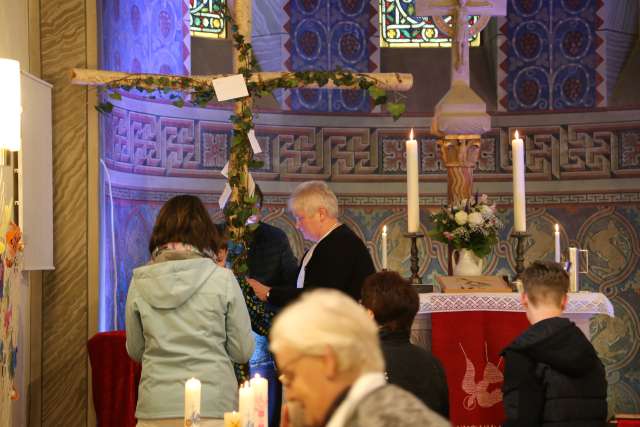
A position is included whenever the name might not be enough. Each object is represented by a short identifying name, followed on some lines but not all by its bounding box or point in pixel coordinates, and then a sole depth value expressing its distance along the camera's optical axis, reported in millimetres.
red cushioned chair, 8249
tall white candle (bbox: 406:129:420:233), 8787
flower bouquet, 8931
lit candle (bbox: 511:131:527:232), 8919
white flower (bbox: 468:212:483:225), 8883
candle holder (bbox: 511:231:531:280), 8859
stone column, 10858
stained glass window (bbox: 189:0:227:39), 13947
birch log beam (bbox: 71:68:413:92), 8069
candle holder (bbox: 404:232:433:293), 8769
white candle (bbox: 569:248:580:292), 8620
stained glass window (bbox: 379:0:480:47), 14833
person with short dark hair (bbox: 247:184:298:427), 8225
